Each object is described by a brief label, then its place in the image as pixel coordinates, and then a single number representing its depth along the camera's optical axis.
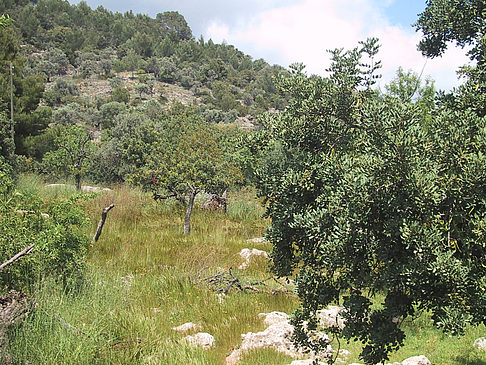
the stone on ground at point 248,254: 10.57
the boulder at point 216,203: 16.28
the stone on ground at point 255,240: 13.07
